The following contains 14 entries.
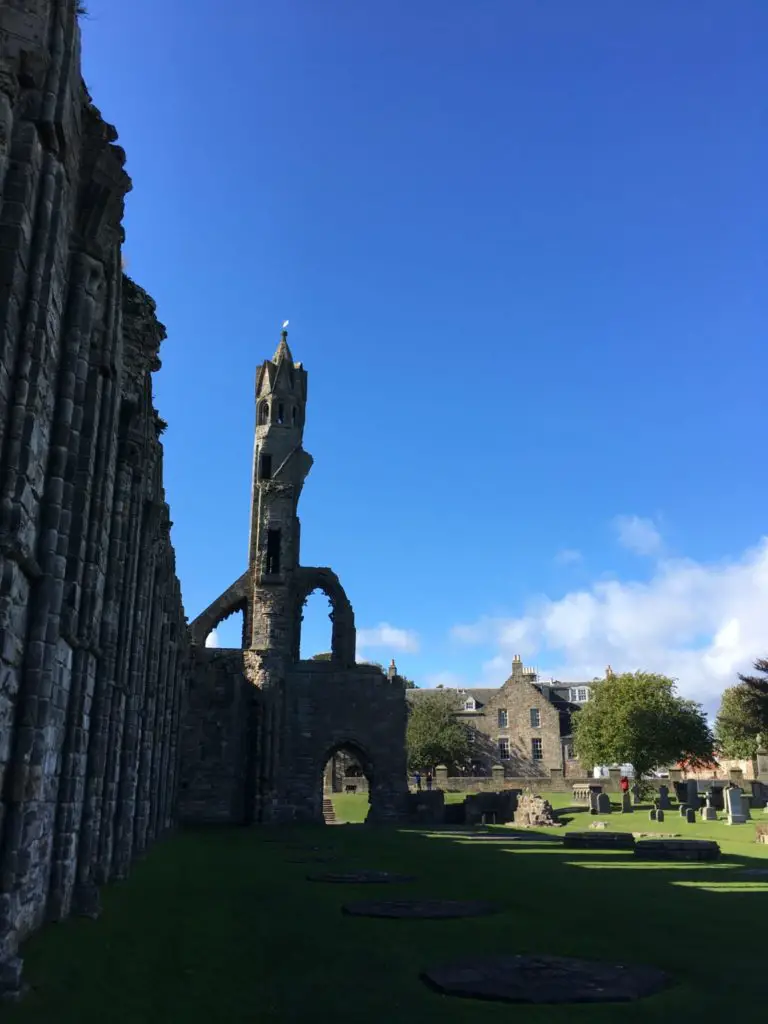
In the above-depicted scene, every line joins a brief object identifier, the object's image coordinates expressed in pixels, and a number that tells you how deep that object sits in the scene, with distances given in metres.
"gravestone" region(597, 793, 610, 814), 35.91
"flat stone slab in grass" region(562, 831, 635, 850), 20.66
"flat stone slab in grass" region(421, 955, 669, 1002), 5.31
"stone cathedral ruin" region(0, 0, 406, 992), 7.00
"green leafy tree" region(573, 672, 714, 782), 47.88
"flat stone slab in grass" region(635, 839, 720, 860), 17.06
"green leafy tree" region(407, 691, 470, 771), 64.50
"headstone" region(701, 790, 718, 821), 30.81
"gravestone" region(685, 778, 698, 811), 36.15
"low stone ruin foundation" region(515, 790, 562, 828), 32.28
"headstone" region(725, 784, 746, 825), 28.12
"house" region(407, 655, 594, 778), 69.44
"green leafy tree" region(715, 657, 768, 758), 54.70
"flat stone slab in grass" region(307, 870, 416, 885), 12.18
